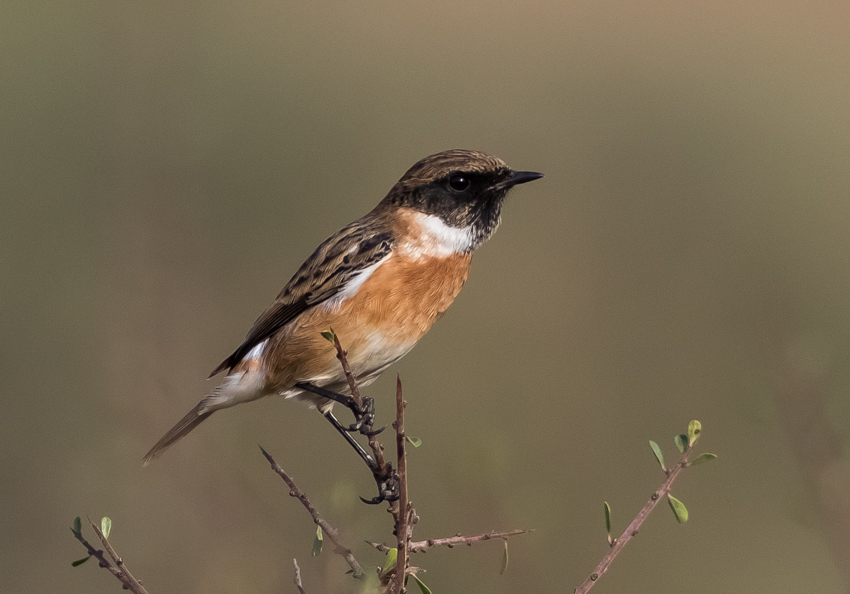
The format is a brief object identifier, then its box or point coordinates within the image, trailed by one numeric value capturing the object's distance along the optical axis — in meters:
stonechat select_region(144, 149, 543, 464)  7.02
